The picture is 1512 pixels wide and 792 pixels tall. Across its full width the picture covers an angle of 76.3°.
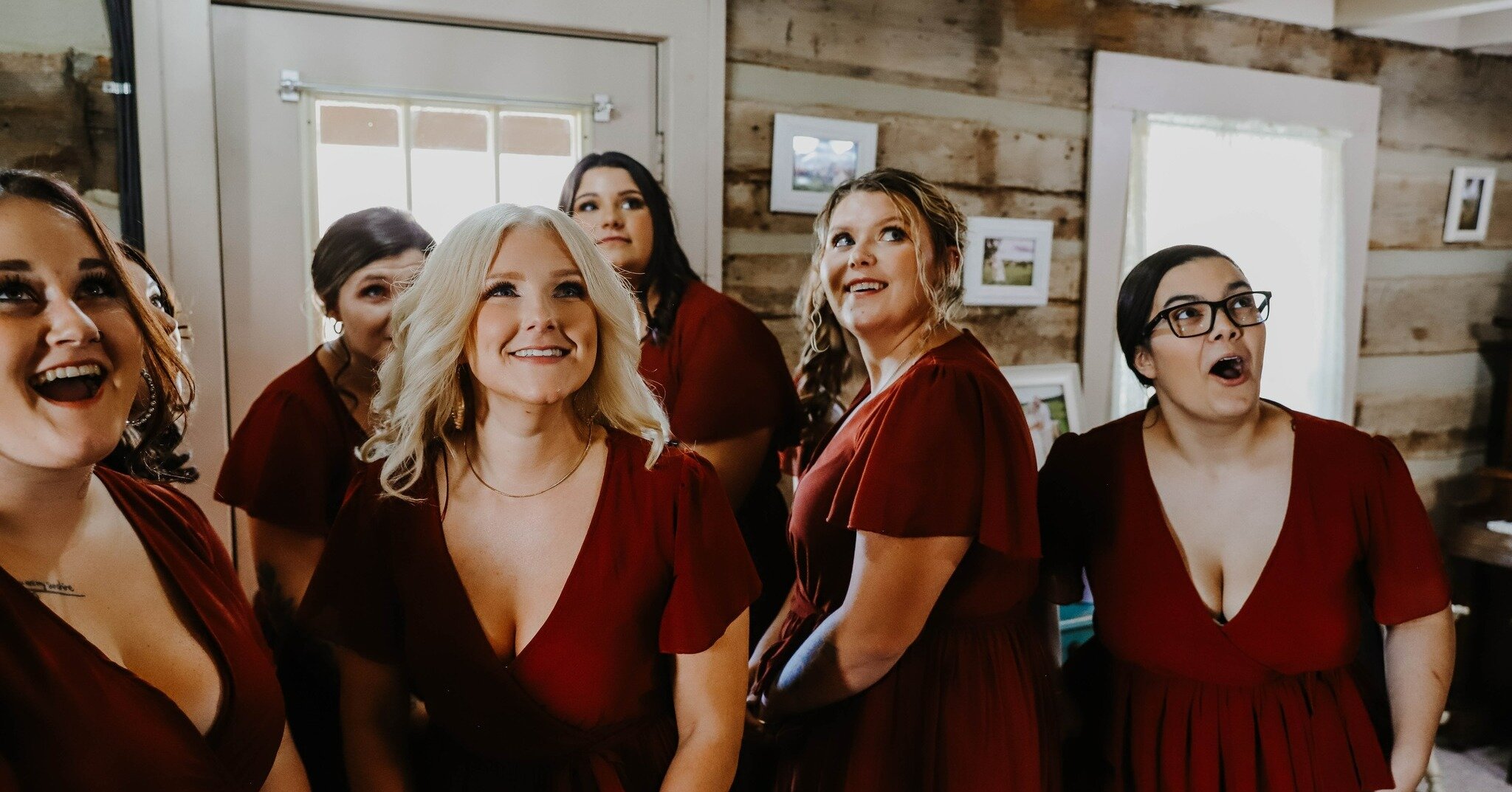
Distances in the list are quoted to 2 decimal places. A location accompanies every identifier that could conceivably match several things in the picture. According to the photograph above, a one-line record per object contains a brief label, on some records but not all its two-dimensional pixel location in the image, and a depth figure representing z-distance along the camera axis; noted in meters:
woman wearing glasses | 1.49
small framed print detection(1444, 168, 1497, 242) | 3.82
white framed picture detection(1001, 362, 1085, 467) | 3.12
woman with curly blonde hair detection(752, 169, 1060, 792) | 1.50
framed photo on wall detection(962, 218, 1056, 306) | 3.05
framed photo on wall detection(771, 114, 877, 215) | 2.69
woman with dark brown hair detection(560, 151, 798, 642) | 2.07
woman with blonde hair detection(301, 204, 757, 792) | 1.27
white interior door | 2.16
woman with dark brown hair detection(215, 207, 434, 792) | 1.54
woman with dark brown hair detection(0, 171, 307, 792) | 0.91
